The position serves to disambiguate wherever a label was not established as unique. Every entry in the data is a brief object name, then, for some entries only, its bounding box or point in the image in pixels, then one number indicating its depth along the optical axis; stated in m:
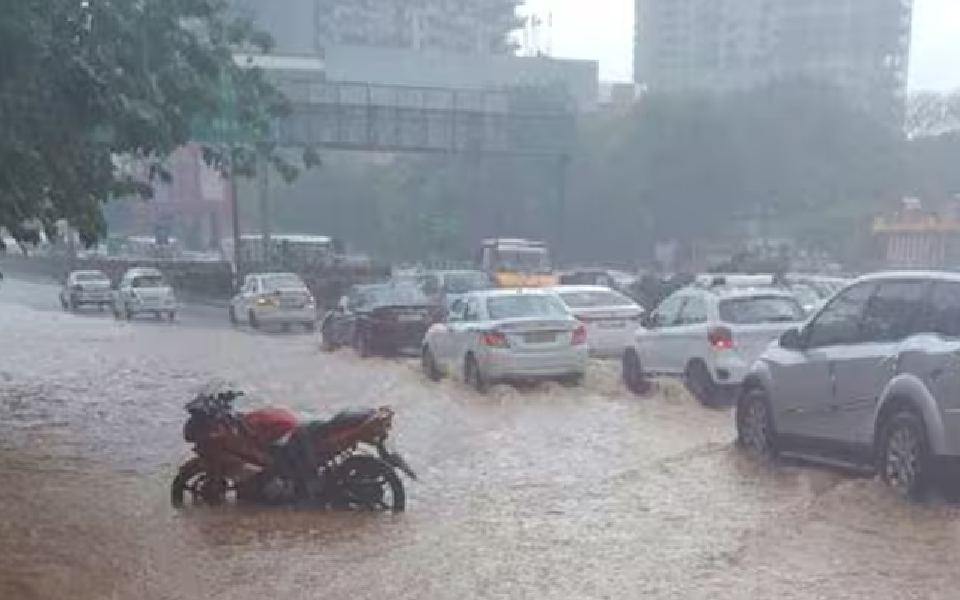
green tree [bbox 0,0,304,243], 10.45
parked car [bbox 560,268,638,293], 40.97
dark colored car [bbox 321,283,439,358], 27.66
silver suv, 9.84
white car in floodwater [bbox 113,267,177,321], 44.88
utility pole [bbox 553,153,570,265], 57.25
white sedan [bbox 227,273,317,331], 38.47
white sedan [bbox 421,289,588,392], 19.12
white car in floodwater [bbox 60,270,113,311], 52.12
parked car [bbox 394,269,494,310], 35.81
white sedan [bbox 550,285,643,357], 22.92
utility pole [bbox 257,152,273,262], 59.59
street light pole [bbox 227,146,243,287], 55.97
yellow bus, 45.38
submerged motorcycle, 10.15
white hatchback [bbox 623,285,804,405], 16.69
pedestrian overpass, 50.28
